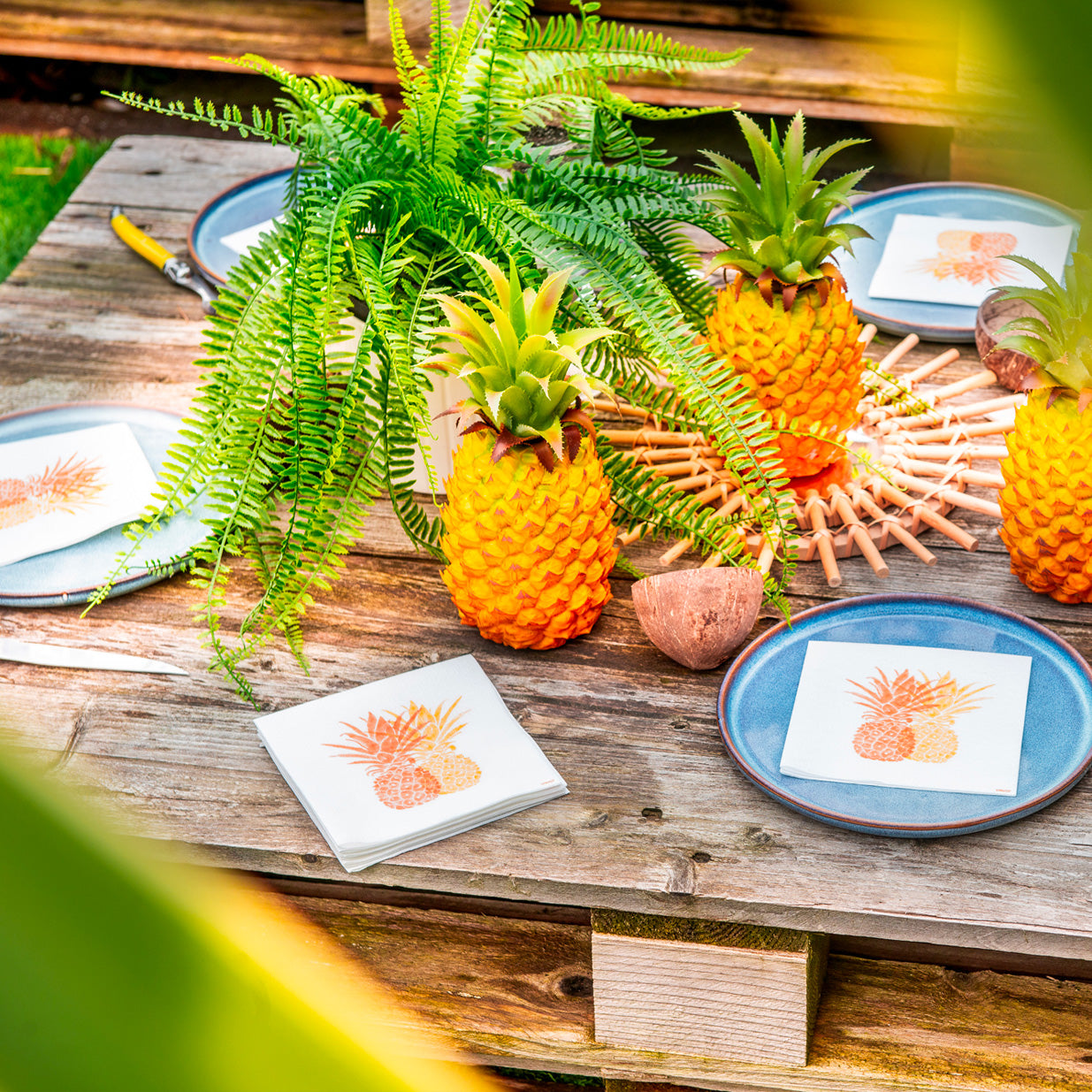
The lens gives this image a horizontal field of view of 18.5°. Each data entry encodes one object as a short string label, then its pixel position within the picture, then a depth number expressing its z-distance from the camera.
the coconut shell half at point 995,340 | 2.84
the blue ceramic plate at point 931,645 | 2.41
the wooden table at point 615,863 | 2.39
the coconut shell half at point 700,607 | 2.52
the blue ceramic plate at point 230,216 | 3.10
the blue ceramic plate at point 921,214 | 2.93
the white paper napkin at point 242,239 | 3.11
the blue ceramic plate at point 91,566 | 2.66
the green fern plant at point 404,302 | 2.55
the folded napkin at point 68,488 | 2.72
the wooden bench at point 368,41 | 5.41
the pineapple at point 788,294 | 2.60
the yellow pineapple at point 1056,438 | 2.50
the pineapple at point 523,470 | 2.46
